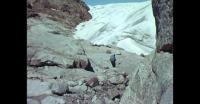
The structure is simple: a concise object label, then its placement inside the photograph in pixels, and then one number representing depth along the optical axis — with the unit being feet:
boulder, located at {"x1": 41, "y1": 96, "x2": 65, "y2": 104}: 16.48
